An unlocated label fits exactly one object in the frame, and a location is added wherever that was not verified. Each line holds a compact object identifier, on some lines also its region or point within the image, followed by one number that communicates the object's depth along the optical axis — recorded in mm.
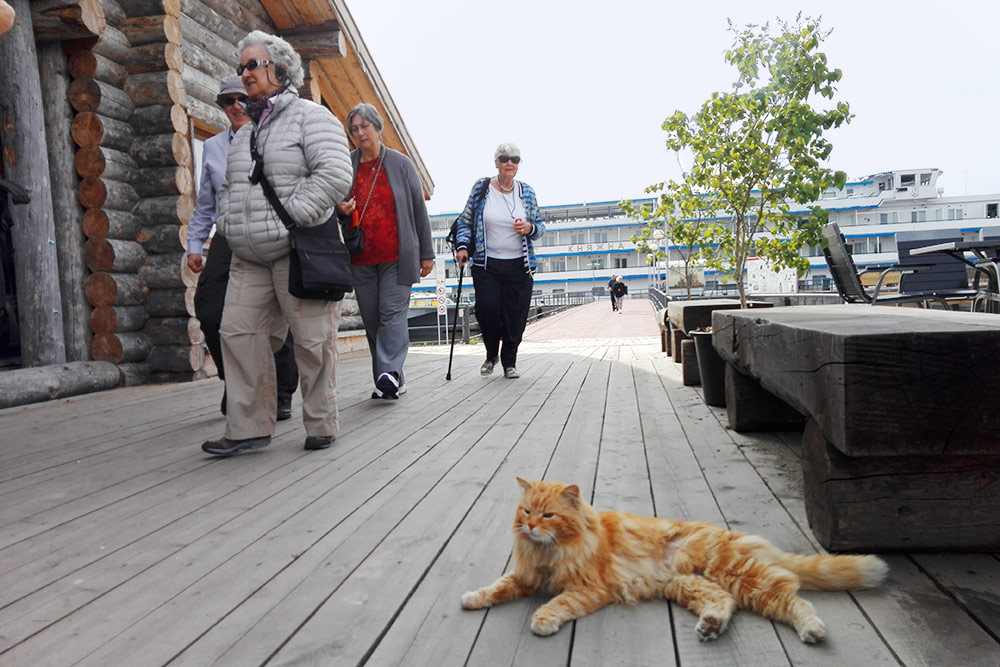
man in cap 3861
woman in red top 4945
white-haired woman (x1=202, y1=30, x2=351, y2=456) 3273
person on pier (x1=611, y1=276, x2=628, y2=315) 31594
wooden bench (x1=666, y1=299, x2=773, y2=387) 5344
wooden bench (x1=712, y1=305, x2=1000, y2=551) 1585
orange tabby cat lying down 1581
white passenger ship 55438
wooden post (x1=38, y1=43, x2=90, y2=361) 5945
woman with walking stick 6059
